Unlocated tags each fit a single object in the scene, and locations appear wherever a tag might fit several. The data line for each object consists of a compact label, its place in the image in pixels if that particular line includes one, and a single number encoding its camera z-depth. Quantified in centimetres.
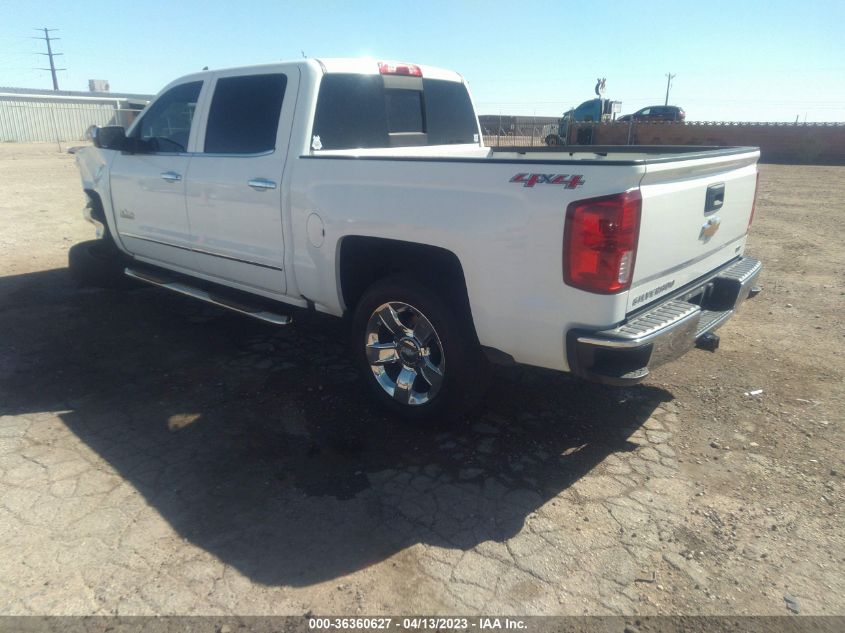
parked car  3103
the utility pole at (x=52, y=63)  8144
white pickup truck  282
